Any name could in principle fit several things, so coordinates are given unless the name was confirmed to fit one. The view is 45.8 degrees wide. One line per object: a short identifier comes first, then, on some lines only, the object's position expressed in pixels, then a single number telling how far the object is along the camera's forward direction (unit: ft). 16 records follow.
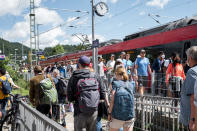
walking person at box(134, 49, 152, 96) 26.94
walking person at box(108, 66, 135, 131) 12.36
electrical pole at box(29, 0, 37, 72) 82.67
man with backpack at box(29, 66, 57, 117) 16.33
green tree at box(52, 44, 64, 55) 286.05
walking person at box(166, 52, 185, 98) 22.21
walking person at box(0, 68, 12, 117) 20.71
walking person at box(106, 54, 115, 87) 34.76
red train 34.09
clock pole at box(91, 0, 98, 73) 36.87
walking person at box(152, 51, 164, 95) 25.11
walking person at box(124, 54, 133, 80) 32.19
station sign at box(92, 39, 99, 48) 34.68
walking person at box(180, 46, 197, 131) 9.75
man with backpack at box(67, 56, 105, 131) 11.81
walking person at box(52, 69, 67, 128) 18.43
